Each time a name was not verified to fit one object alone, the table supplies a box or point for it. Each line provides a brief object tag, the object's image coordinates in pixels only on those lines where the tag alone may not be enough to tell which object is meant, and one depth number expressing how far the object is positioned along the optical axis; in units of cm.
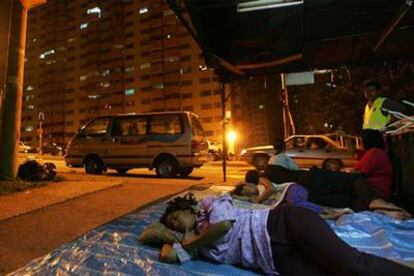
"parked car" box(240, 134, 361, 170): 1312
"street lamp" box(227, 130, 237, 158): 2856
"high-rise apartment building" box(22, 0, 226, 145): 5847
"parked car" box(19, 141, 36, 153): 4191
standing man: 514
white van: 1085
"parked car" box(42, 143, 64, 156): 4023
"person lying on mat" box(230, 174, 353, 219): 406
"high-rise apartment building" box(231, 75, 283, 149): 3353
